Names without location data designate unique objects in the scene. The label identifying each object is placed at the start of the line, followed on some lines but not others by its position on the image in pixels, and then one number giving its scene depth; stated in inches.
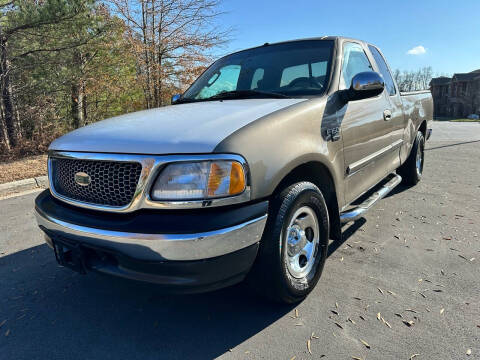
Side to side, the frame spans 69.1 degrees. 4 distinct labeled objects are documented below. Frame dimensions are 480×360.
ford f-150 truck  71.3
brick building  2423.7
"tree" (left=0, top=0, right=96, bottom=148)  314.8
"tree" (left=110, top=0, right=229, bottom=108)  506.9
